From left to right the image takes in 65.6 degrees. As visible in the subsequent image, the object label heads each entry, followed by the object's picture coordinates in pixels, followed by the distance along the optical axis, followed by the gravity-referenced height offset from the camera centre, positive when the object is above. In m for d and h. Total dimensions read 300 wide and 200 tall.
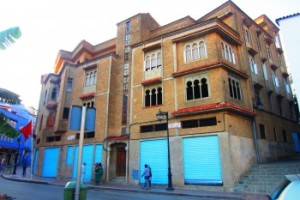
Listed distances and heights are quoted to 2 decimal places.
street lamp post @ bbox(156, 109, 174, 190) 15.41 -0.42
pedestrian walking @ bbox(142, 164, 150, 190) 16.39 -0.40
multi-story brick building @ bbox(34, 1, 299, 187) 16.78 +5.77
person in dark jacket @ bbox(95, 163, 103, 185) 19.72 -0.20
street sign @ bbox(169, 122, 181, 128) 18.02 +3.38
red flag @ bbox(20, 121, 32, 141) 22.55 +3.87
